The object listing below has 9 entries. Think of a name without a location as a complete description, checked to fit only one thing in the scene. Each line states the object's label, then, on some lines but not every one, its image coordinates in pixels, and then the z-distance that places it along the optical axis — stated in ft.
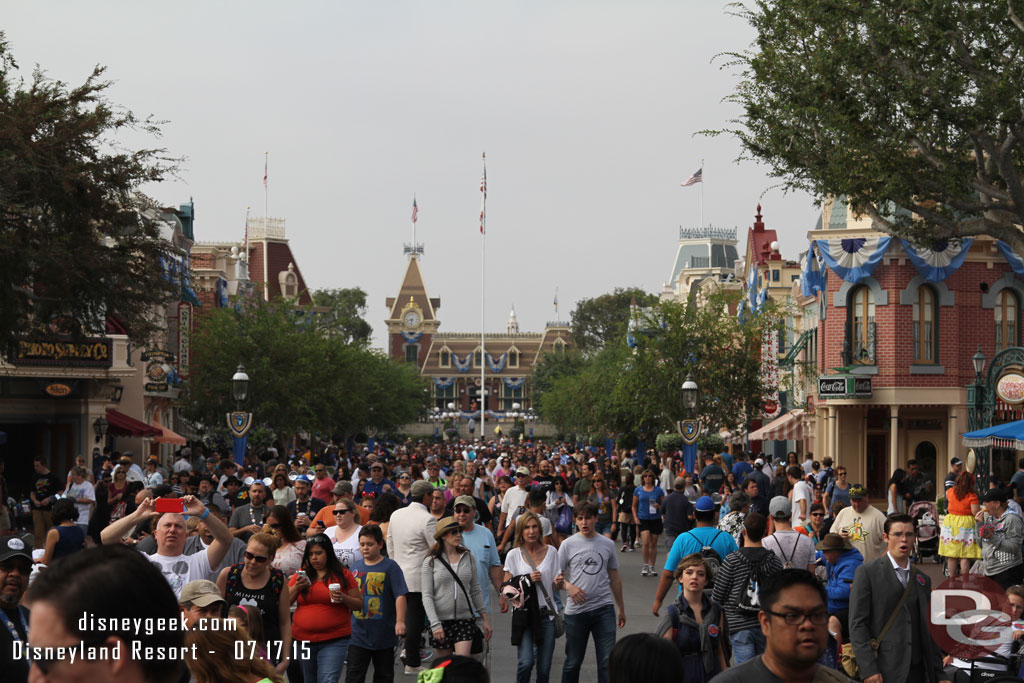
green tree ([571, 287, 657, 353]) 365.61
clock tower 513.04
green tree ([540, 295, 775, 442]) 136.26
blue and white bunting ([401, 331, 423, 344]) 510.99
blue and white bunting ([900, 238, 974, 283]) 116.37
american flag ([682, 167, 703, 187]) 231.91
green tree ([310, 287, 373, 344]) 376.11
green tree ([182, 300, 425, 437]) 155.94
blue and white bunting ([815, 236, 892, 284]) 118.73
